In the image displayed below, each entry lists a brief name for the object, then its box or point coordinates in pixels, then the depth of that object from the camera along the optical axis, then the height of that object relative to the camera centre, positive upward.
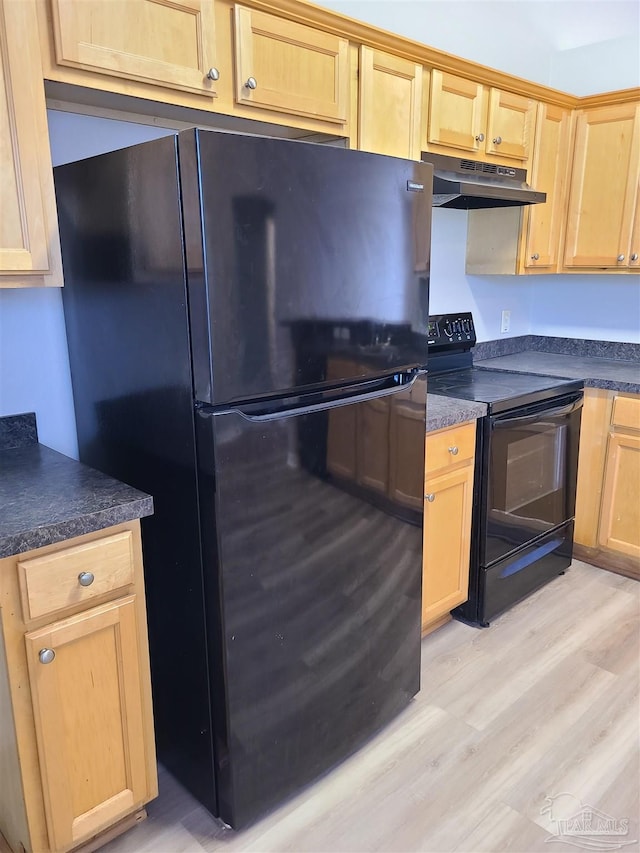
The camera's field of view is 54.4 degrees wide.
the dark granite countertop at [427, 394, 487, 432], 2.06 -0.46
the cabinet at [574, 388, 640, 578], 2.69 -0.89
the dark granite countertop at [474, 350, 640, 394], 2.69 -0.43
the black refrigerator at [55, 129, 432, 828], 1.28 -0.32
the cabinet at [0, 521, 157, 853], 1.25 -0.87
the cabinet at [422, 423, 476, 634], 2.12 -0.84
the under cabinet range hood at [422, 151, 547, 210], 2.23 +0.33
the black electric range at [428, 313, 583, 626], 2.32 -0.78
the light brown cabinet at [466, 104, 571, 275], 2.81 +0.23
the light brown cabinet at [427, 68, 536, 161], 2.25 +0.60
